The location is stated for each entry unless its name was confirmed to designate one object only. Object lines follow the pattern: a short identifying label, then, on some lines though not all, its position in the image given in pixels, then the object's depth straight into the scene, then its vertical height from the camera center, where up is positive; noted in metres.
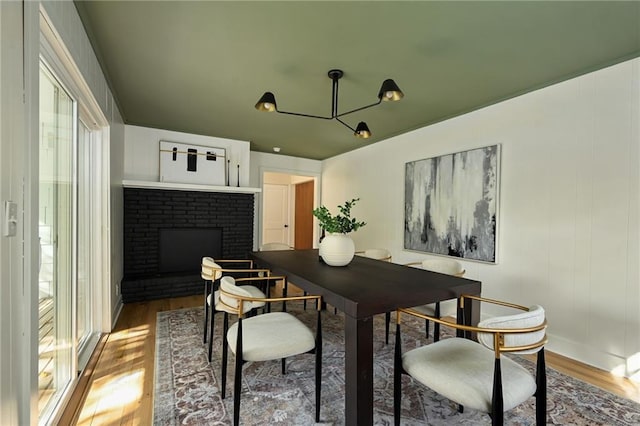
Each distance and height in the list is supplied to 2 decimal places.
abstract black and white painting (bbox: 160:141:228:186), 4.29 +0.65
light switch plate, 0.94 -0.05
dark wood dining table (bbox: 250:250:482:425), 1.34 -0.45
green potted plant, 2.23 -0.24
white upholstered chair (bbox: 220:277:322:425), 1.54 -0.73
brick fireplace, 3.96 -0.43
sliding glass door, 1.47 -0.20
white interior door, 7.45 -0.14
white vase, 2.22 -0.31
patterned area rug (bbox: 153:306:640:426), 1.66 -1.18
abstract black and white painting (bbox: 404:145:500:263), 3.00 +0.08
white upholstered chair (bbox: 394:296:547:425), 1.15 -0.71
